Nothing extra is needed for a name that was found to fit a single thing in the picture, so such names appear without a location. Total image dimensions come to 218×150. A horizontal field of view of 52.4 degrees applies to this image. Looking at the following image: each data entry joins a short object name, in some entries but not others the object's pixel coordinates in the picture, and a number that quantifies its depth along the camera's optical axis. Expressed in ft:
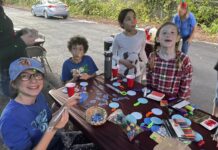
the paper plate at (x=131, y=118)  6.39
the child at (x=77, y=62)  10.03
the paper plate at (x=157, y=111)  6.92
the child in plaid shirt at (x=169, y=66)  8.17
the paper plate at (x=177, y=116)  6.63
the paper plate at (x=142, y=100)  7.57
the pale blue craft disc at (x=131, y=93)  8.16
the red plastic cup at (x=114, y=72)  9.53
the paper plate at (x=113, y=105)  7.36
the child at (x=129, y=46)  10.48
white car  46.01
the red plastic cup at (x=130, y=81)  8.56
